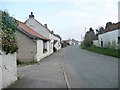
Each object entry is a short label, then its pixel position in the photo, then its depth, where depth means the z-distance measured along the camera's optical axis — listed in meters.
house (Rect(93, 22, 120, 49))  19.75
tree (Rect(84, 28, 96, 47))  34.37
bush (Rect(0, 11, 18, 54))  5.12
